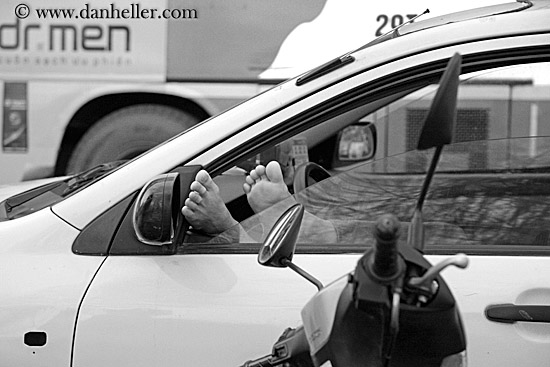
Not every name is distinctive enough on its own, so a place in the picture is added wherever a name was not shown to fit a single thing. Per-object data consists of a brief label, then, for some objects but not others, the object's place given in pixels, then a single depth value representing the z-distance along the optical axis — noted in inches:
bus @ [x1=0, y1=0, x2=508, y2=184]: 506.6
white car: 179.8
